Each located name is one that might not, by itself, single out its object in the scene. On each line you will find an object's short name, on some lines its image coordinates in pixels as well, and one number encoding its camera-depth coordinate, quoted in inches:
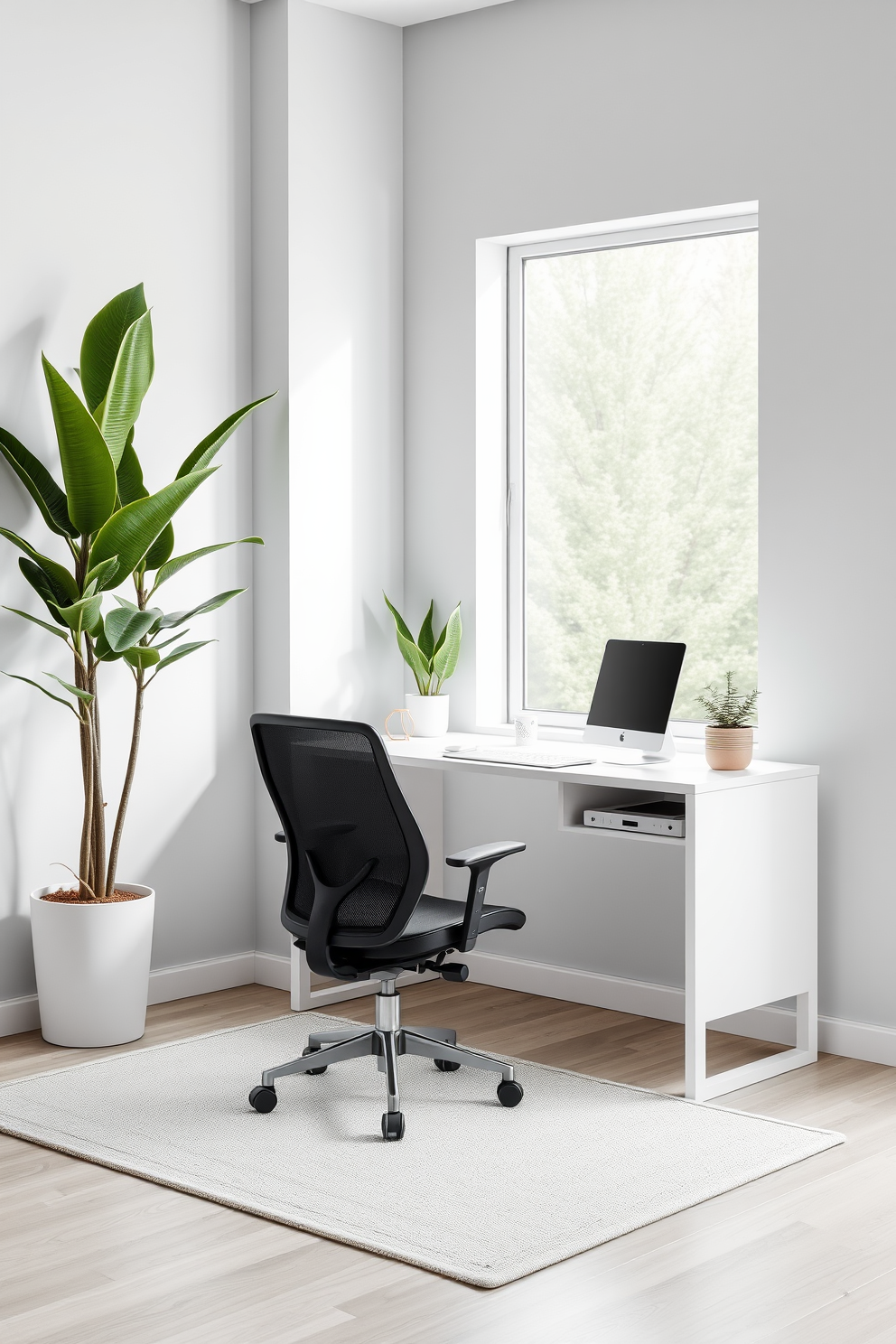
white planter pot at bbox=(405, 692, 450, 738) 188.9
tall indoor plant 155.2
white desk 143.9
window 174.1
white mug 175.9
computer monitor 161.8
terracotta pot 152.6
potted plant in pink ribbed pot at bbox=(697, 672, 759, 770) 152.6
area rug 115.2
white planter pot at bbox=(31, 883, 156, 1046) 161.0
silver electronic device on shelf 147.5
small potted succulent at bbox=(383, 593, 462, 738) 189.2
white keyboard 158.2
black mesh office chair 131.4
